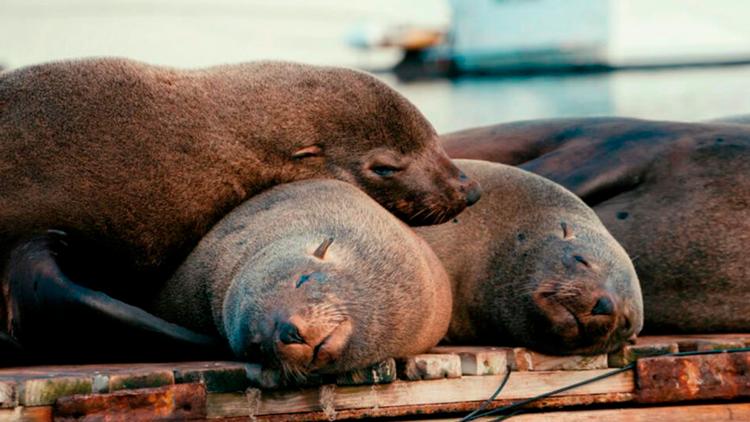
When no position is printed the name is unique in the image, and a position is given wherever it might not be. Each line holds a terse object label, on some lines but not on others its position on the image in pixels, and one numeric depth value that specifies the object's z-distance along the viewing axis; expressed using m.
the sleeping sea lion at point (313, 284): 9.09
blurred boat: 103.44
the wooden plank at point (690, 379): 10.66
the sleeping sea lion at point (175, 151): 11.41
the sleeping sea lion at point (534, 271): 10.66
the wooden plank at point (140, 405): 9.05
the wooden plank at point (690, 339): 11.20
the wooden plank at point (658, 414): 10.37
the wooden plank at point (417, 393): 9.55
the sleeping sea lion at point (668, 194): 13.23
